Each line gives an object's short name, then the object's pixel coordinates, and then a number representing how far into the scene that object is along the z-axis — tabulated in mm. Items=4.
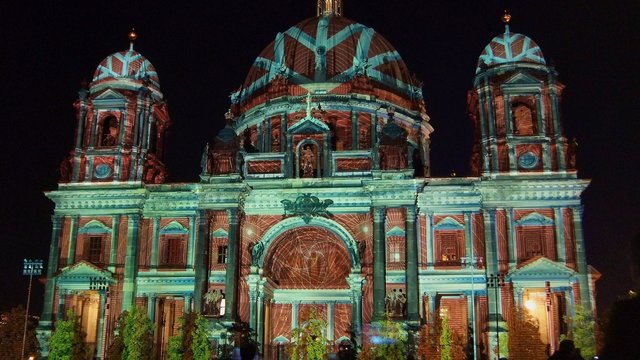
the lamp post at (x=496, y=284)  40969
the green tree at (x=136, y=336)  42031
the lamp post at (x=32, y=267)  40969
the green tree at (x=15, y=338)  46469
